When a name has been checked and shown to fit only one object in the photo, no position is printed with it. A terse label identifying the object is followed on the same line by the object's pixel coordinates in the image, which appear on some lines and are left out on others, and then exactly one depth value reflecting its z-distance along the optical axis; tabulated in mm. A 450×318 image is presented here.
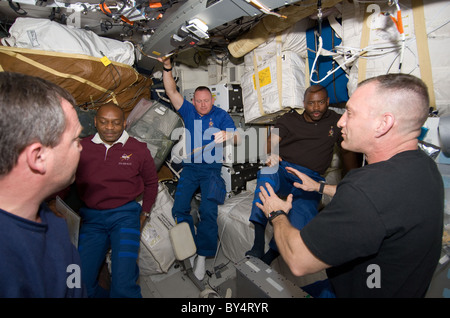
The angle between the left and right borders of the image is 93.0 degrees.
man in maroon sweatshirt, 1844
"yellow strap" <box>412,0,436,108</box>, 1727
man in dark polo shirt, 2289
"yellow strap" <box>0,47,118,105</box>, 1961
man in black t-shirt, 811
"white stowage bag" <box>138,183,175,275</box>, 2238
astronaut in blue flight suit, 2611
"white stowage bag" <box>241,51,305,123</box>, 2625
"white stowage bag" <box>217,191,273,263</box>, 2432
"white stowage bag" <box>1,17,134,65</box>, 2086
